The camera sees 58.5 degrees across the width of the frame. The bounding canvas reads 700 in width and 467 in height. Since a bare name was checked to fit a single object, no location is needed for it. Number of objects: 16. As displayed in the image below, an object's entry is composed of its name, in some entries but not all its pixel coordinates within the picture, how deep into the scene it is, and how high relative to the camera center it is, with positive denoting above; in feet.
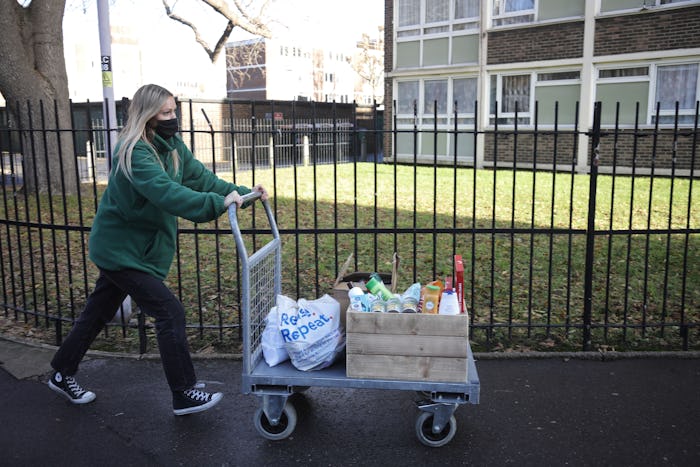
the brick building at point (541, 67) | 55.11 +7.68
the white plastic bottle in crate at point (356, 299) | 10.96 -2.66
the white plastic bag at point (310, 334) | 11.05 -3.30
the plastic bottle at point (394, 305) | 10.99 -2.79
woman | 10.87 -1.37
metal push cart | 10.68 -4.07
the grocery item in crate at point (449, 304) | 10.65 -2.68
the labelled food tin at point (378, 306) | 10.97 -2.80
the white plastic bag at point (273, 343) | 11.30 -3.53
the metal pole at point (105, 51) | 20.50 +3.34
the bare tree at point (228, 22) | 72.38 +15.72
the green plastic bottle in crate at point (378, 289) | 11.55 -2.64
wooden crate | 10.56 -3.39
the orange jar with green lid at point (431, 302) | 10.82 -2.69
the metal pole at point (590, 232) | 15.28 -2.18
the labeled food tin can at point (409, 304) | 10.86 -2.77
